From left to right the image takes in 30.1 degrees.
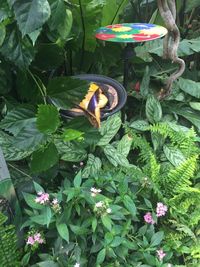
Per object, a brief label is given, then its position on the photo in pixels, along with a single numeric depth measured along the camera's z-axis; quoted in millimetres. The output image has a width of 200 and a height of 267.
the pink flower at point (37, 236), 1070
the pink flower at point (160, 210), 1252
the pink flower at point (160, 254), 1169
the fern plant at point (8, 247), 1029
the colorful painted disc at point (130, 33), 1318
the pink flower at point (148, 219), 1229
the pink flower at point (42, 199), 1069
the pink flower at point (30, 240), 1064
